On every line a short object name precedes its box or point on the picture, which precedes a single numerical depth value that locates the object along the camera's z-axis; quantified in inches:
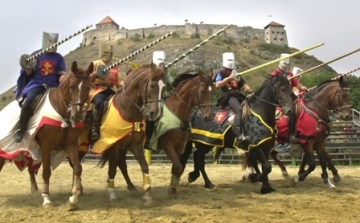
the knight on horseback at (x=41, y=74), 345.4
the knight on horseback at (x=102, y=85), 356.5
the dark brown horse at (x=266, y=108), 385.4
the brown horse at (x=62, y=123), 311.4
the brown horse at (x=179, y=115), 360.5
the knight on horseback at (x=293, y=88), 431.5
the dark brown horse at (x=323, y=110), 431.8
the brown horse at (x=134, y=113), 325.7
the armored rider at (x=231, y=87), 399.5
